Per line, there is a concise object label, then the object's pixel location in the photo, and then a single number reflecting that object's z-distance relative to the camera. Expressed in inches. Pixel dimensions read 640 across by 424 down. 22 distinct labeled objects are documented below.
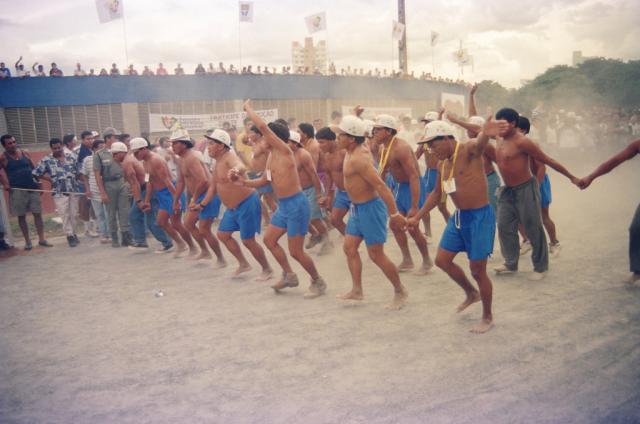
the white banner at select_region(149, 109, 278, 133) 715.9
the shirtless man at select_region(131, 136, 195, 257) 324.8
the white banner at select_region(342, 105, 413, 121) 982.8
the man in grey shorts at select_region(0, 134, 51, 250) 371.9
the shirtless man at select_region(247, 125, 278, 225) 252.2
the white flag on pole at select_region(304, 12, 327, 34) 882.7
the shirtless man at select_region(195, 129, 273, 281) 258.2
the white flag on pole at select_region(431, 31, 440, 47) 1163.3
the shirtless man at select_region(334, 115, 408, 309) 201.5
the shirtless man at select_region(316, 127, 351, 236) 290.2
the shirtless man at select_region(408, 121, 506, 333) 175.0
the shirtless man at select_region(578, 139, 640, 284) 204.7
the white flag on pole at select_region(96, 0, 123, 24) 695.3
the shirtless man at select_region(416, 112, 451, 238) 308.8
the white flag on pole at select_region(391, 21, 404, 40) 1003.9
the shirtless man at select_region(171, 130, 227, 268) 289.6
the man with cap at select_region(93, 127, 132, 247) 374.6
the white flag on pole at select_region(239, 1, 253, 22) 810.8
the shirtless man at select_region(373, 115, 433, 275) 227.6
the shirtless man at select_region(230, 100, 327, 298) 225.8
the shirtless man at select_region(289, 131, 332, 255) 271.1
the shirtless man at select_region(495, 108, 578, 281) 225.5
